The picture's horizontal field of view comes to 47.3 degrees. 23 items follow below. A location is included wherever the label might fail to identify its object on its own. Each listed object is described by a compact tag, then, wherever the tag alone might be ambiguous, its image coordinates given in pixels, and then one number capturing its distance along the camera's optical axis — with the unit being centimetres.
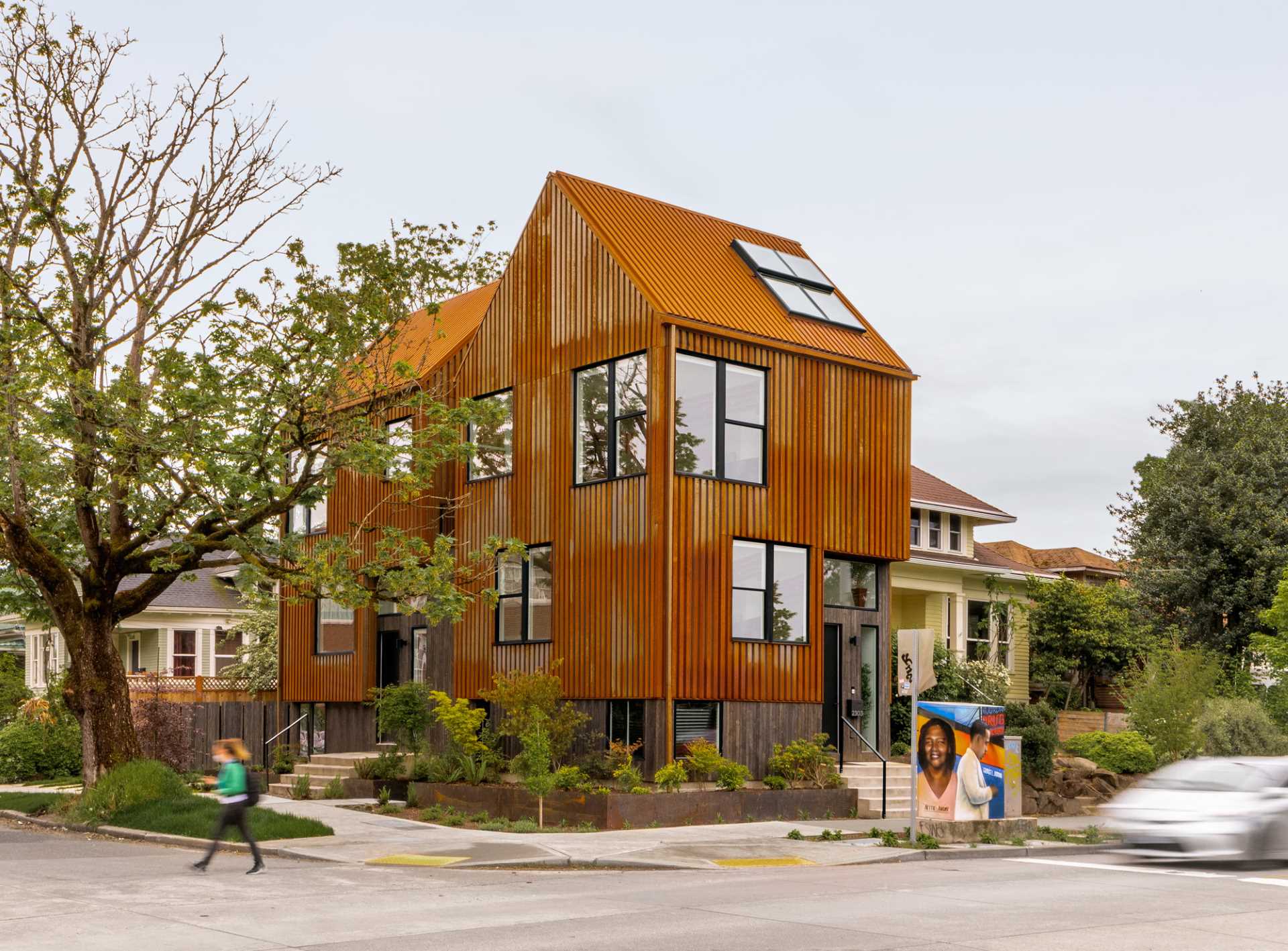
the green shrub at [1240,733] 2808
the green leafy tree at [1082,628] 4006
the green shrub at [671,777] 2164
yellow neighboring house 3959
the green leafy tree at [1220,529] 3794
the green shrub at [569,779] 2156
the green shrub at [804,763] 2322
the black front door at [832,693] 2544
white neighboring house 4650
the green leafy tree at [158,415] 2061
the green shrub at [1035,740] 2575
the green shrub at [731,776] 2205
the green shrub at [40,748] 3148
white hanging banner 1853
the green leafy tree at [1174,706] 2831
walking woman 1606
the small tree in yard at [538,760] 2128
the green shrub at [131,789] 2133
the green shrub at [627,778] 2162
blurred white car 1698
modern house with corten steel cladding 2295
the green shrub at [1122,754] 2795
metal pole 1842
